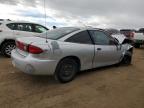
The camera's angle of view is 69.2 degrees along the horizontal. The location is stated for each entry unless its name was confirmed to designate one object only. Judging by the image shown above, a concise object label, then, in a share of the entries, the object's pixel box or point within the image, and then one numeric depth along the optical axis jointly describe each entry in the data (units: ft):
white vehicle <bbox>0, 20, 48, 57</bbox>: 13.70
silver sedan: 7.75
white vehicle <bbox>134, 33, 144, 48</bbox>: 25.98
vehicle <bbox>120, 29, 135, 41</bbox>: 26.98
